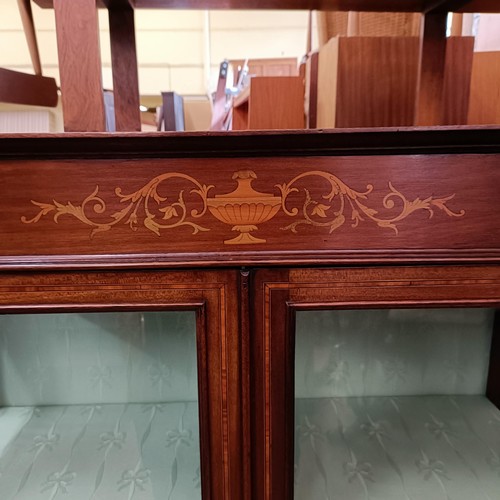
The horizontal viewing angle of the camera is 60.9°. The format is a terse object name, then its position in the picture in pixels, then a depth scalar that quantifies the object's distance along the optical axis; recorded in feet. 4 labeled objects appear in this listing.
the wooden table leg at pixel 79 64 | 1.26
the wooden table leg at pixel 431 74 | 1.57
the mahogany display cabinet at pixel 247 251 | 1.25
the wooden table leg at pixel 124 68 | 1.77
